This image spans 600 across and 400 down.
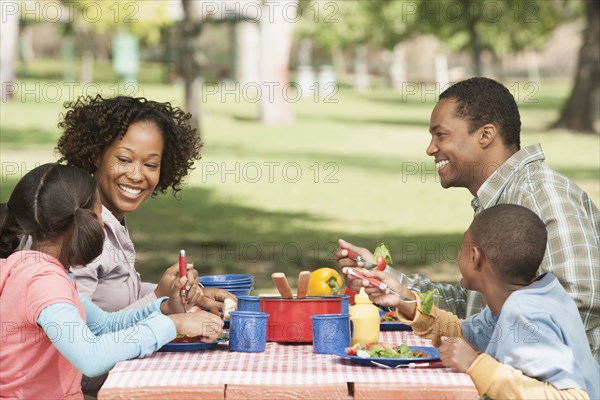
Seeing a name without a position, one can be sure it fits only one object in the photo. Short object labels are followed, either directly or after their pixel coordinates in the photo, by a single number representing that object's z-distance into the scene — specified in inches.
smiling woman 187.8
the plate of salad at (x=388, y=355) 139.0
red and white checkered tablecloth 130.8
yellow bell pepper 174.1
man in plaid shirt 159.6
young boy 133.2
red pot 158.1
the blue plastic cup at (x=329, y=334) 149.3
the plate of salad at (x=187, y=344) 151.5
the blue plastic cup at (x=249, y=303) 161.8
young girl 138.6
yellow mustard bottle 154.9
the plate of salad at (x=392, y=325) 177.3
